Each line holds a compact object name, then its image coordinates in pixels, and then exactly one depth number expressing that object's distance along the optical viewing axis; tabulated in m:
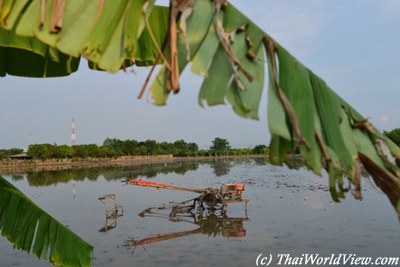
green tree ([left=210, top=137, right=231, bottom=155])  98.81
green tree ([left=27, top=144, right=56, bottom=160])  51.03
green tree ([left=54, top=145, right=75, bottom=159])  53.33
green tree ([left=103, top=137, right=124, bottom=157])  68.34
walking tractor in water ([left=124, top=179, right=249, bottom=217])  14.60
